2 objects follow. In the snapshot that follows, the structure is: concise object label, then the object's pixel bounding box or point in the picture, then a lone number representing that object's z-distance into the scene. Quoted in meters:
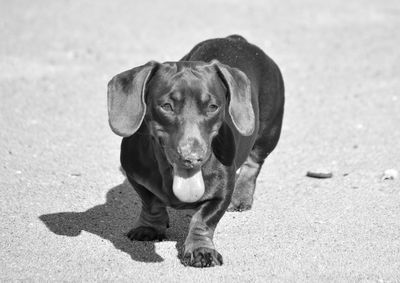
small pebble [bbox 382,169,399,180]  13.48
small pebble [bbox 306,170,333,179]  13.73
